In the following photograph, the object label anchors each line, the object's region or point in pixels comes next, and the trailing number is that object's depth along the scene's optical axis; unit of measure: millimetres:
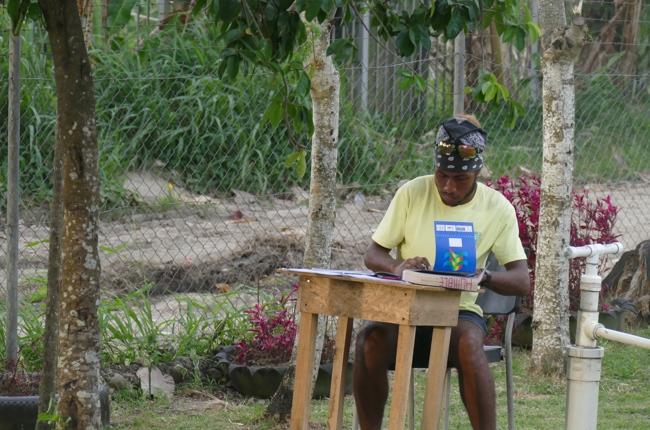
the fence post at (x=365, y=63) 16578
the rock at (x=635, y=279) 14141
